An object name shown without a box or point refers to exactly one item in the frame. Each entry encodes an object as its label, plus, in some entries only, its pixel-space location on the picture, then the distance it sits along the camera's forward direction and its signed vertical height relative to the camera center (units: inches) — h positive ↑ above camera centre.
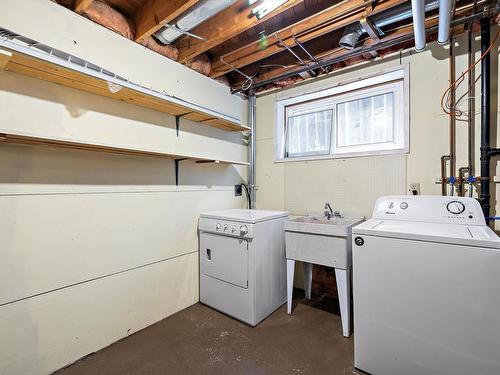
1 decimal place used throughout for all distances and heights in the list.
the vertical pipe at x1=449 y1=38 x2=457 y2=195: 73.0 +19.6
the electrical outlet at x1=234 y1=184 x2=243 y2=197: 114.5 -2.4
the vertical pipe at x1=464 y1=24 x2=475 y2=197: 70.8 +20.4
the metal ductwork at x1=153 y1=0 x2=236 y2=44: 65.1 +48.1
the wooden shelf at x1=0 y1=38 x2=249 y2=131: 47.1 +25.4
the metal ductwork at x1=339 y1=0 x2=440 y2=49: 66.0 +47.5
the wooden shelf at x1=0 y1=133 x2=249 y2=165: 49.3 +9.6
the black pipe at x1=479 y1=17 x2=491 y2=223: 65.7 +17.4
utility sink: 72.7 -18.0
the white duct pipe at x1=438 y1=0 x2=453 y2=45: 52.6 +38.3
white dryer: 79.3 -27.1
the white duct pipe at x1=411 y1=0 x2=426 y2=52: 51.9 +38.2
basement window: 85.9 +25.9
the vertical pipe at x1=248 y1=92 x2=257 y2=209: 115.8 +17.1
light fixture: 63.3 +47.0
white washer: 46.8 -23.2
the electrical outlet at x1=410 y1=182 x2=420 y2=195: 78.2 -1.2
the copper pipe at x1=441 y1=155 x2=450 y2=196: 73.6 +3.7
